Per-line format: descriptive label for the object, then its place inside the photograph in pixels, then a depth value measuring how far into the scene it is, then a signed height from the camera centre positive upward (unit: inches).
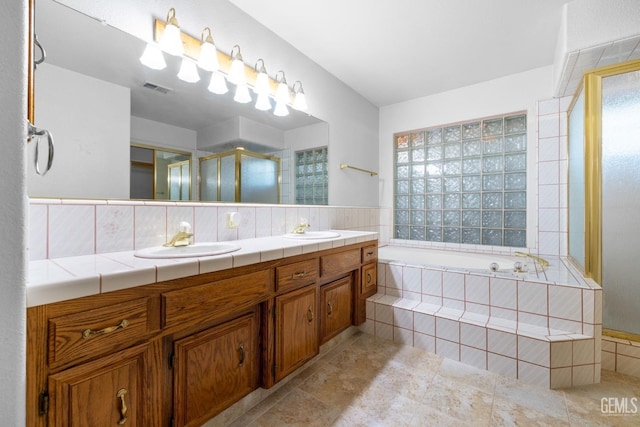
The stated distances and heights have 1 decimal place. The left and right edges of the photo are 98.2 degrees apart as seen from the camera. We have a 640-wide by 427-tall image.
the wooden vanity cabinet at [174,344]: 27.8 -17.9
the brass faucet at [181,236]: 52.2 -4.2
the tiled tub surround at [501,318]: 61.5 -27.4
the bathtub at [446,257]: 100.7 -17.2
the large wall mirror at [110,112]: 43.6 +19.4
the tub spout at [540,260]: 83.9 -15.0
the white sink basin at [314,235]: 74.2 -6.2
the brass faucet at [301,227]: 81.5 -4.1
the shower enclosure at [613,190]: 69.8 +6.2
